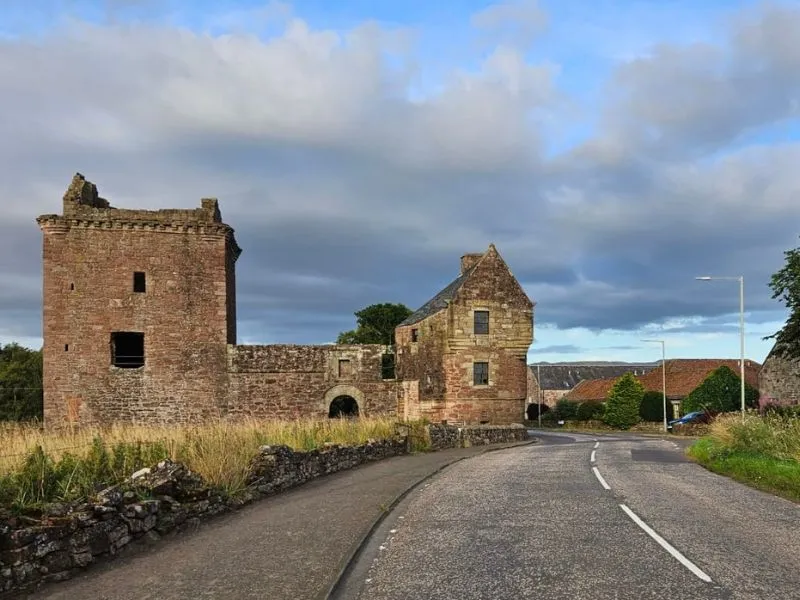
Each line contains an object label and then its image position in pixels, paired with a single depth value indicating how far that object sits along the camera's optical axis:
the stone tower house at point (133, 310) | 34.34
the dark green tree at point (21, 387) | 59.75
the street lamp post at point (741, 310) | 32.34
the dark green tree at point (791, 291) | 25.17
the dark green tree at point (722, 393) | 53.19
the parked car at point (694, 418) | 50.54
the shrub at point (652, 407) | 59.59
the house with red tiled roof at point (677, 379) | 71.18
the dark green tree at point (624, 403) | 60.06
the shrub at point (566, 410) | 66.50
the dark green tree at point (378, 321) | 73.56
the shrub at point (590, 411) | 64.00
